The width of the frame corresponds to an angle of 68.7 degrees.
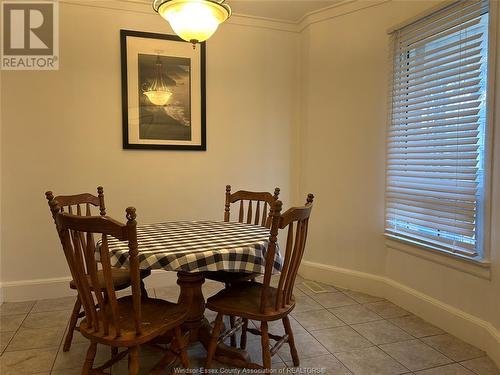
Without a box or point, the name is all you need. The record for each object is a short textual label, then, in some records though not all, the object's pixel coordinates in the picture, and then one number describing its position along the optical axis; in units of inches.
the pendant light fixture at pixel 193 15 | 71.7
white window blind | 87.0
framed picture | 120.0
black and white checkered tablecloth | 64.7
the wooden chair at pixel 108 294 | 53.9
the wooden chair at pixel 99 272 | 82.0
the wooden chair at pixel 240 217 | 87.6
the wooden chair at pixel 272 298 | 65.1
